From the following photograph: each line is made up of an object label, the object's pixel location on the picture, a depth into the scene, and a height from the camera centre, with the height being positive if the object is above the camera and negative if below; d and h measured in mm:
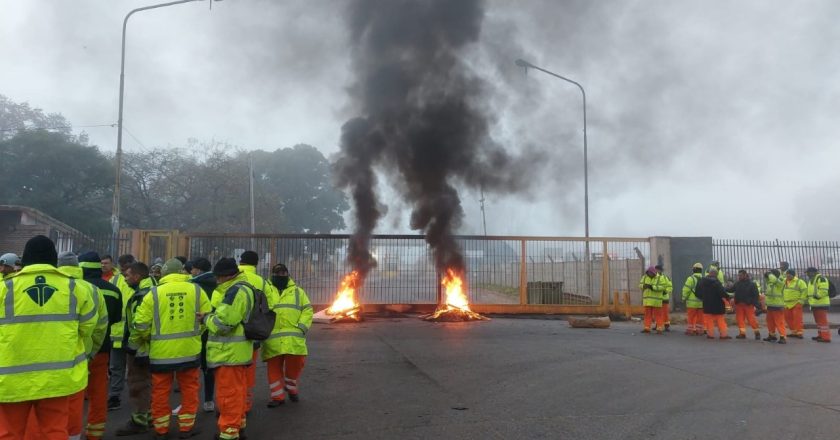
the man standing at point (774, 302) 10438 -811
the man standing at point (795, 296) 10734 -702
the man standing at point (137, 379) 4531 -1005
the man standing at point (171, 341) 4203 -619
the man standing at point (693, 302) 11055 -844
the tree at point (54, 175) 26641 +4549
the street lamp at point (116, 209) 12828 +1340
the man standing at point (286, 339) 5258 -753
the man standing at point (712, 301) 10492 -790
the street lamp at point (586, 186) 16698 +2386
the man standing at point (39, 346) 2922 -458
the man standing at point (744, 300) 10617 -767
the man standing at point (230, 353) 4055 -704
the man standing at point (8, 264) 6246 +3
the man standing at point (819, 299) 10508 -779
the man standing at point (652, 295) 11133 -703
